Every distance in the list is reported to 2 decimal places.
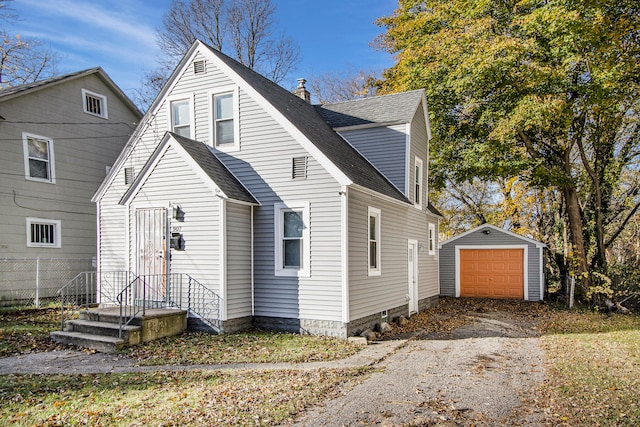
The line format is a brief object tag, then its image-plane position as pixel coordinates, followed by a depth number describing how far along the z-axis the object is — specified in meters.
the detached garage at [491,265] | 18.34
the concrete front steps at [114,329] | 8.95
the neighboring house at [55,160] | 14.14
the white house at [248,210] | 10.31
